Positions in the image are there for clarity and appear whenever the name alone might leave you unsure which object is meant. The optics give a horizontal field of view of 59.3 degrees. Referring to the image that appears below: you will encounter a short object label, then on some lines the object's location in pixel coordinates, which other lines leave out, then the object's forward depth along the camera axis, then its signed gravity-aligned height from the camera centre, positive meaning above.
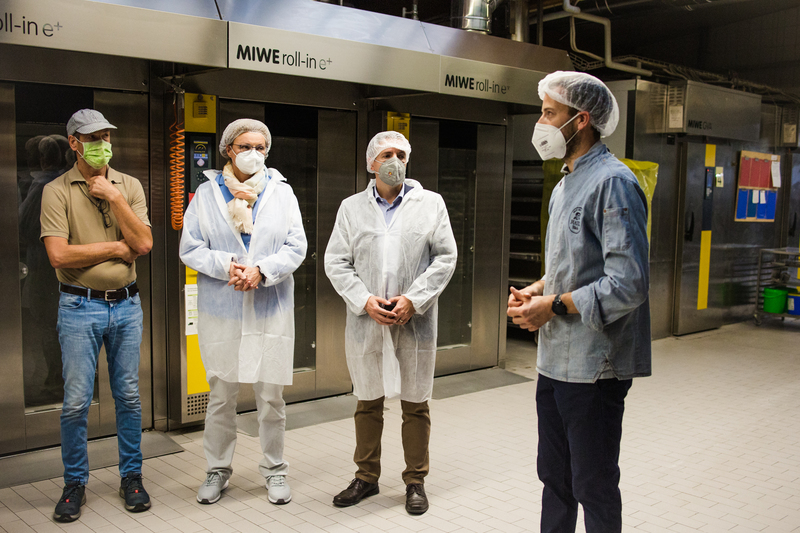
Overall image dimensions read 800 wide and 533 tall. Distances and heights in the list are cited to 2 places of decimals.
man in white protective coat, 3.16 -0.37
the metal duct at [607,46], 6.73 +1.60
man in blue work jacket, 2.02 -0.25
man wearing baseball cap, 2.99 -0.35
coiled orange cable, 3.92 +0.15
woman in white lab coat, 3.15 -0.40
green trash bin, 8.14 -0.97
